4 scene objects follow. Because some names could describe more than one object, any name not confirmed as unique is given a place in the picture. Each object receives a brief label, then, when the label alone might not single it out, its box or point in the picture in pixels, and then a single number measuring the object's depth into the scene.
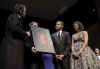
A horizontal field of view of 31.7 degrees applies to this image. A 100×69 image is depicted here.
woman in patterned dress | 3.78
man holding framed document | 3.01
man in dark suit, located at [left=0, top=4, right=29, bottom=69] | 2.64
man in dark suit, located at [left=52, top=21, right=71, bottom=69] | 3.27
